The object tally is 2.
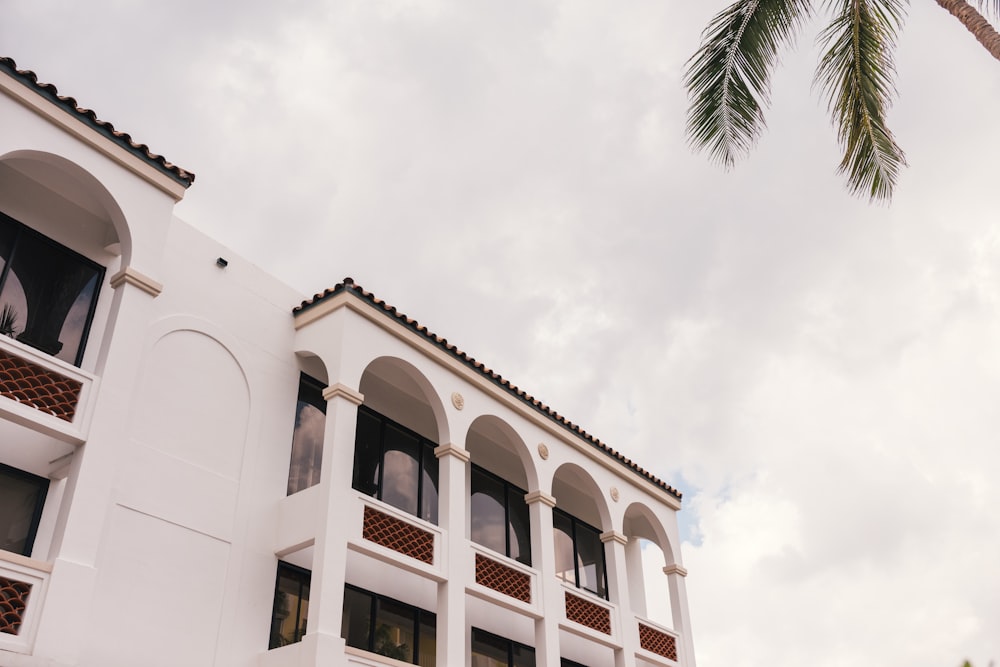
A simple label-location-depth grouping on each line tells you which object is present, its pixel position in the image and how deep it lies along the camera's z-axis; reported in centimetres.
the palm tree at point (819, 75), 1135
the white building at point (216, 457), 962
